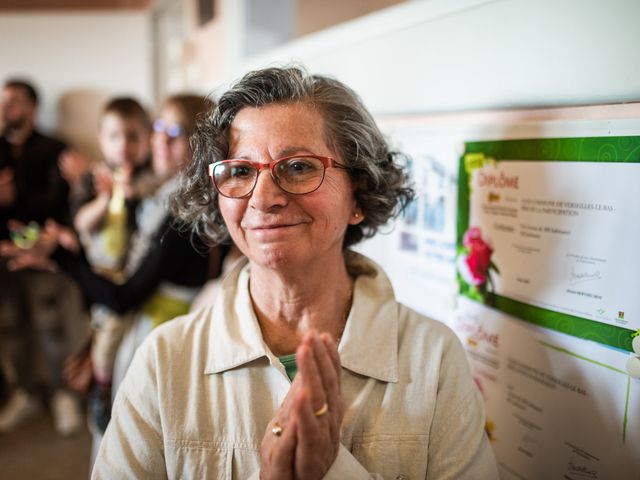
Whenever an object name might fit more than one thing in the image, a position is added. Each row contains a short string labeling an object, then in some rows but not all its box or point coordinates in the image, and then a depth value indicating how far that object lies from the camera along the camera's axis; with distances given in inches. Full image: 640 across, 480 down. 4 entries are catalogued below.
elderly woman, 39.1
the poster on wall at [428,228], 50.2
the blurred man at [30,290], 122.7
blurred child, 85.9
